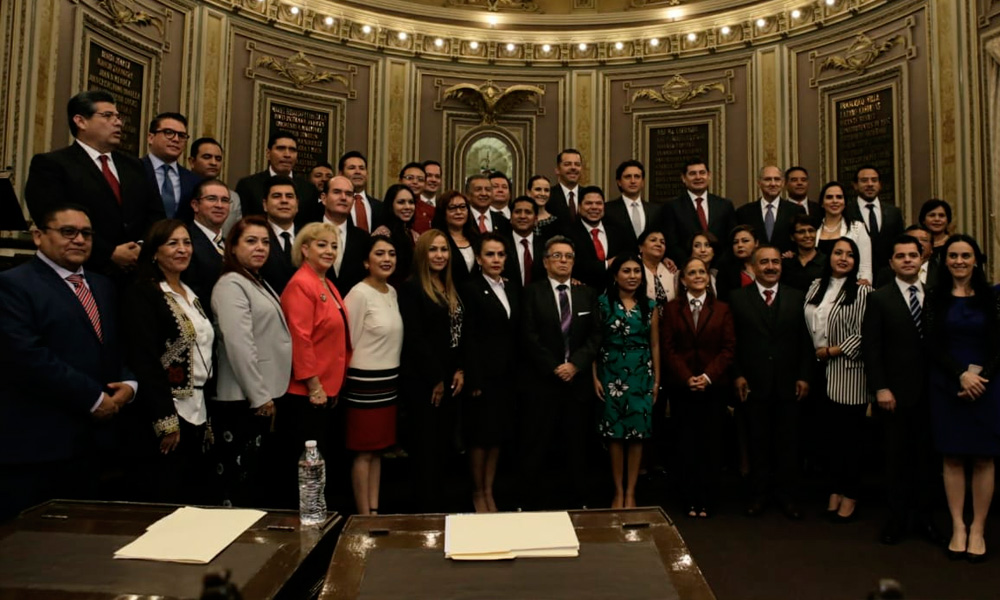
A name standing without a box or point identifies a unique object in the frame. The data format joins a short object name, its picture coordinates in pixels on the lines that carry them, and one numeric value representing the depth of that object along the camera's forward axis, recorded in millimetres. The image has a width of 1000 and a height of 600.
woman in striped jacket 3811
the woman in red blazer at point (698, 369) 3961
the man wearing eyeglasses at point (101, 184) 2941
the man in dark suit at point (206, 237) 3146
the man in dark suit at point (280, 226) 3445
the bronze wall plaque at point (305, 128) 8539
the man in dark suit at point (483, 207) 4539
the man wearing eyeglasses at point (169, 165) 3596
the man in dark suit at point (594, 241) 4457
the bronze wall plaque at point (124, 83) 6668
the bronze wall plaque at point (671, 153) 9078
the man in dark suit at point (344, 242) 3854
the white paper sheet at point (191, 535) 1369
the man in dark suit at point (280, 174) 4270
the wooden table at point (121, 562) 1228
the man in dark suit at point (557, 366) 3803
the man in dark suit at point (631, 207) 4828
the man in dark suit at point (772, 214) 5051
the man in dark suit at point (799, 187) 5473
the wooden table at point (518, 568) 1261
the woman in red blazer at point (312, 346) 3156
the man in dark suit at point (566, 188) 4996
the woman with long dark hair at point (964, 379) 3279
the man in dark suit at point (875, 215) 4984
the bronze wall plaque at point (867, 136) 7469
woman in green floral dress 3881
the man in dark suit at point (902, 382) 3525
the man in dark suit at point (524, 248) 4285
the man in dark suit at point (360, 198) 4562
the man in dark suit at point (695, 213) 4938
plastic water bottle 1612
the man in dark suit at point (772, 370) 3992
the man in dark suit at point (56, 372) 2344
